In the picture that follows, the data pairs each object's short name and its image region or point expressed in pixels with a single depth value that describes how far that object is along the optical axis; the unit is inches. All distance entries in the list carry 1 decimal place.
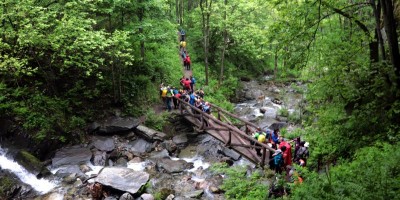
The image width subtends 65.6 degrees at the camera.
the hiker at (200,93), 808.9
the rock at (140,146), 655.8
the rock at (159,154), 638.5
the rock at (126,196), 460.6
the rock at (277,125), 754.8
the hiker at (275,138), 502.6
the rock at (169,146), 665.4
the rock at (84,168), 554.3
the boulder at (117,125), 673.6
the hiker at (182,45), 1082.7
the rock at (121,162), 593.7
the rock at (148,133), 680.4
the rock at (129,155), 624.1
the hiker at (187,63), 991.6
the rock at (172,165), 581.3
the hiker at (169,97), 768.9
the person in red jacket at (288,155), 427.8
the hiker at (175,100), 778.2
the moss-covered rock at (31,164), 524.4
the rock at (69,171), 530.7
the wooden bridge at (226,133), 508.3
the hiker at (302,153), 400.5
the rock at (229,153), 634.0
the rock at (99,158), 587.0
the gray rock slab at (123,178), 478.0
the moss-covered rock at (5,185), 464.7
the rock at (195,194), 484.1
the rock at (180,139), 704.4
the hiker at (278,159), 429.9
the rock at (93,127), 668.1
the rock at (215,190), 499.5
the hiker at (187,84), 841.5
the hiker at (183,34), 1146.0
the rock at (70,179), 515.5
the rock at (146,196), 466.8
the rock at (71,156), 567.2
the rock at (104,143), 630.5
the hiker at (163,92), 775.7
